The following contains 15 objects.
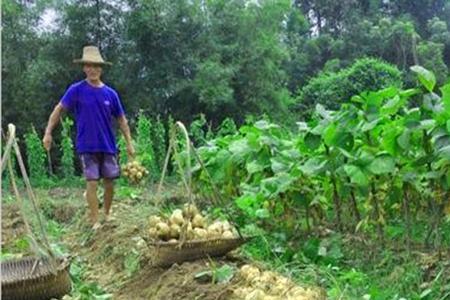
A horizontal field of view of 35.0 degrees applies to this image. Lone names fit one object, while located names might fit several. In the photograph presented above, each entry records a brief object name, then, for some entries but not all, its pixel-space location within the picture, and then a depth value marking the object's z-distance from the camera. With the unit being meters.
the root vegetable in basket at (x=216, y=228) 4.04
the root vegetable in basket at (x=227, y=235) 3.98
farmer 5.79
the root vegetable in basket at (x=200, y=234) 4.00
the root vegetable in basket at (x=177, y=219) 4.10
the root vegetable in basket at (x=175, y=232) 4.06
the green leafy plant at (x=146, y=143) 11.39
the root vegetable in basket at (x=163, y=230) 4.05
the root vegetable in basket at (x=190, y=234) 3.99
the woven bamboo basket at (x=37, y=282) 3.45
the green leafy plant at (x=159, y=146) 13.20
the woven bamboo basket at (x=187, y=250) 3.90
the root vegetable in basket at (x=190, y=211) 3.93
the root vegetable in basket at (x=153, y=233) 4.07
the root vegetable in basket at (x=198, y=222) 4.12
